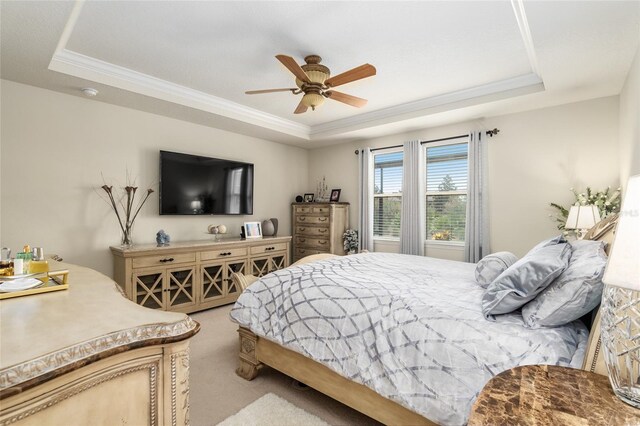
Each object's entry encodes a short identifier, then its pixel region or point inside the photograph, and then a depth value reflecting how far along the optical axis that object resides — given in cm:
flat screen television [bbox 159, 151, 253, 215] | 399
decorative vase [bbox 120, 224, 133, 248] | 366
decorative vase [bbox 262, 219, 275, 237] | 499
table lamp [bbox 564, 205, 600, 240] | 289
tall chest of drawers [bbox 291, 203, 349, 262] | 518
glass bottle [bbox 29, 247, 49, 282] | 144
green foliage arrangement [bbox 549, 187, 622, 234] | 312
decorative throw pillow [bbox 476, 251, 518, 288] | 204
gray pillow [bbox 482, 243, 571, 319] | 149
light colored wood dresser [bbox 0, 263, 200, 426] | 67
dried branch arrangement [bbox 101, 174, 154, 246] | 366
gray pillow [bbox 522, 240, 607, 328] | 133
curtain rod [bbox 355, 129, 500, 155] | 405
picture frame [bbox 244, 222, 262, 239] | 469
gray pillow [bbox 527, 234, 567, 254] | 199
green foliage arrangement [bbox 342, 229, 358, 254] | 529
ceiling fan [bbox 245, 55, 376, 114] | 249
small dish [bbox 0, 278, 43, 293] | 117
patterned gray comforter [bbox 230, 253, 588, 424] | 136
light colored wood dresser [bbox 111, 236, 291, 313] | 338
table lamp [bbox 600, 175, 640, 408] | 79
